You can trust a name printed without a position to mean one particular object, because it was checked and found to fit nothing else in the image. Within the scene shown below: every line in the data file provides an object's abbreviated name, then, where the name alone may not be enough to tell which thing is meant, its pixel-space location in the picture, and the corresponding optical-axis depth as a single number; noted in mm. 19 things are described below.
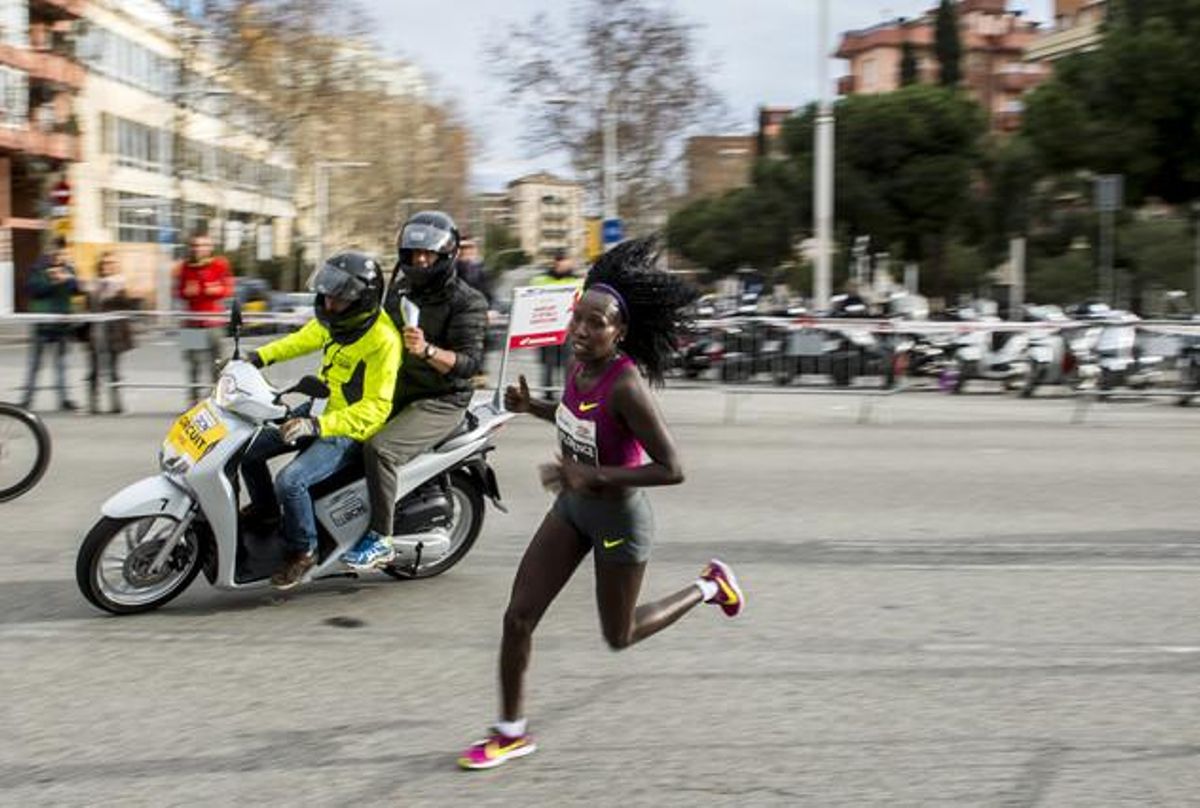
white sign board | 14203
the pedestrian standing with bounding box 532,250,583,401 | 15875
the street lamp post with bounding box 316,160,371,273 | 62156
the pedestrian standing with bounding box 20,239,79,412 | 14969
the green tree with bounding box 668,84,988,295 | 44312
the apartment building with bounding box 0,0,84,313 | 47250
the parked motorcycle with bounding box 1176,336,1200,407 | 17547
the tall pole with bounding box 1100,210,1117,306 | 34250
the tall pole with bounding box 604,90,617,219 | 36281
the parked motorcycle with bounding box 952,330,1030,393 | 19219
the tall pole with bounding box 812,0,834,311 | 26875
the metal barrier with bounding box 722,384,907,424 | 16172
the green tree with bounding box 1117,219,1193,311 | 35219
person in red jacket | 15367
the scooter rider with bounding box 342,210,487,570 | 6574
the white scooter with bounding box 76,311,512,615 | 6191
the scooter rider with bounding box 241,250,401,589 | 6316
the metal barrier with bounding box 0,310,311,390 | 14969
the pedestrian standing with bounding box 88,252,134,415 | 15039
